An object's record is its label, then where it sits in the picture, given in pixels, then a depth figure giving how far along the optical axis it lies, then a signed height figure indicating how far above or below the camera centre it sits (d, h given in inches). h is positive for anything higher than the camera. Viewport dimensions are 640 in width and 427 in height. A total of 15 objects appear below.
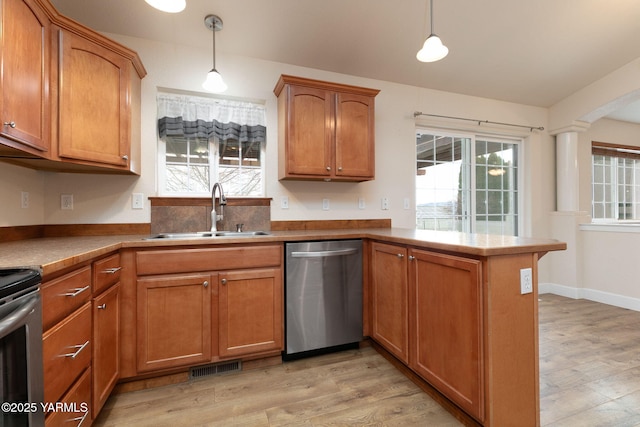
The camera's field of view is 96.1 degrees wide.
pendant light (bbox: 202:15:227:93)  80.2 +37.9
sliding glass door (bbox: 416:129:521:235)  132.3 +15.5
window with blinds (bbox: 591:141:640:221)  165.8 +18.9
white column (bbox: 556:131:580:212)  143.4 +20.6
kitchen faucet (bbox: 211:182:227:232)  92.4 +4.5
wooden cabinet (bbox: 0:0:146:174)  53.3 +28.4
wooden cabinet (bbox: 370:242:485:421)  52.8 -22.5
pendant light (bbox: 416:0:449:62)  67.1 +39.1
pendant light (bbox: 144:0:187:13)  55.1 +41.2
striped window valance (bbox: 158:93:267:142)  95.5 +34.4
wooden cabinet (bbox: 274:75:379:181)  94.1 +29.1
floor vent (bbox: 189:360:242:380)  74.5 -40.3
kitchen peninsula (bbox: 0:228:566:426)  51.2 -18.0
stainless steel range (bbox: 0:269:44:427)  32.5 -15.8
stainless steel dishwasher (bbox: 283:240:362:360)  80.1 -23.1
